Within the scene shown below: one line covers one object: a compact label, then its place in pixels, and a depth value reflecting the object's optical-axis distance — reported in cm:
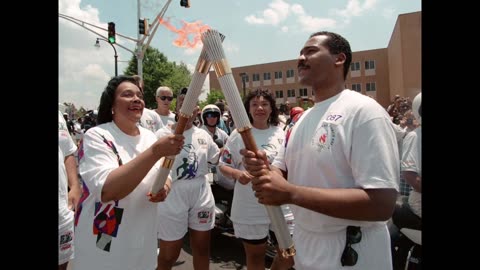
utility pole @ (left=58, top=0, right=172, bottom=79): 1459
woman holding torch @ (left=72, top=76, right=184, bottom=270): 201
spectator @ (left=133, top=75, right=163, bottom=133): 538
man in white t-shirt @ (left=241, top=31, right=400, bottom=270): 161
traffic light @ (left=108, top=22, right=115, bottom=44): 1407
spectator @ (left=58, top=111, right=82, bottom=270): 252
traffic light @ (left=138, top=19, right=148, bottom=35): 1383
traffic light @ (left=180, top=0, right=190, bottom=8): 1131
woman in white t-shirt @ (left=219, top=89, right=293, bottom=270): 364
